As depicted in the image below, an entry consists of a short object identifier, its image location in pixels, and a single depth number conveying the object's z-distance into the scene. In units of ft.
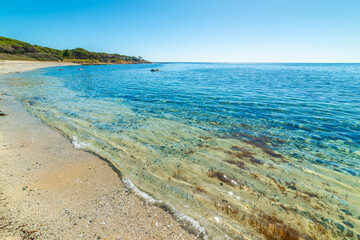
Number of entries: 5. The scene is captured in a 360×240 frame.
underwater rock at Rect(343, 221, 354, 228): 13.93
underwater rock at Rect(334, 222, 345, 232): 13.57
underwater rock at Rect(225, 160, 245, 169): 21.18
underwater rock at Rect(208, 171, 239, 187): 18.11
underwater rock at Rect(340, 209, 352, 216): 15.02
